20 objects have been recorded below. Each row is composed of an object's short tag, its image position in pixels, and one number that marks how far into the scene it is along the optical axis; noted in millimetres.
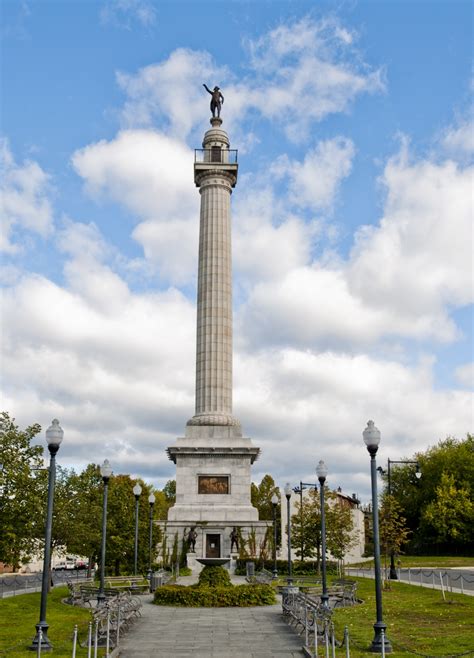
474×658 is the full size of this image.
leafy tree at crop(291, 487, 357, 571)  44500
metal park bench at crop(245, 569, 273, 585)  34812
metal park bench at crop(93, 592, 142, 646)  17391
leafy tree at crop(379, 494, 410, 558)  35188
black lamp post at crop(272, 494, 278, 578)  37344
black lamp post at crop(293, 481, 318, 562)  44634
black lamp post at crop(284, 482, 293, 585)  34188
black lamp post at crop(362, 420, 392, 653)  16172
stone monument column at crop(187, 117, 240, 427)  51594
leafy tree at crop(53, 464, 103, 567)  37625
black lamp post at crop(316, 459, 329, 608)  24156
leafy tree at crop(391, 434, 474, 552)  72625
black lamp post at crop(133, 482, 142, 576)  36369
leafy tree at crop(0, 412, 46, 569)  27469
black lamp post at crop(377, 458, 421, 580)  39188
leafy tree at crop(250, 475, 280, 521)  94500
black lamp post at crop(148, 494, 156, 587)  38981
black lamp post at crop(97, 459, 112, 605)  24188
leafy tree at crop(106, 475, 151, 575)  47438
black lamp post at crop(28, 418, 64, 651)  16594
